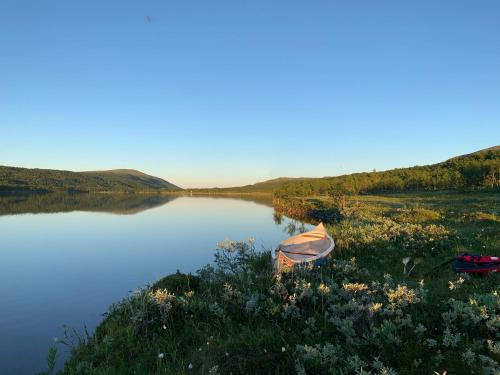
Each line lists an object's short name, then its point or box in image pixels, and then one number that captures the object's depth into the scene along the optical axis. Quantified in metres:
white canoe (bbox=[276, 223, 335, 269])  13.65
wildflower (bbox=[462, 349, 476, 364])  4.75
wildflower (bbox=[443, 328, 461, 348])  5.30
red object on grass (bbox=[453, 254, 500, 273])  10.29
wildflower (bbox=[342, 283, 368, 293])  7.82
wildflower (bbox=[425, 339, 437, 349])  5.37
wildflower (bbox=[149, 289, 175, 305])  8.45
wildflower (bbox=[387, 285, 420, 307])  6.80
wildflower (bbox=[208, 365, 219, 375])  5.34
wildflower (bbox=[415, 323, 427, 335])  5.68
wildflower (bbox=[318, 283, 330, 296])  8.01
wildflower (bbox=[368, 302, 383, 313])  6.39
